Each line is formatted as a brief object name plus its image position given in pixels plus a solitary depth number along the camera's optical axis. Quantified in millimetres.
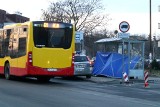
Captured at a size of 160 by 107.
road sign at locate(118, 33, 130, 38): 24098
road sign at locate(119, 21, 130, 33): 24469
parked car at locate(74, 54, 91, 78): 27625
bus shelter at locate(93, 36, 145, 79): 27612
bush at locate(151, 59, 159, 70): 44250
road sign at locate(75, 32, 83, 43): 40556
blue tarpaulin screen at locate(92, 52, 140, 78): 27859
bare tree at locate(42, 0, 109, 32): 67588
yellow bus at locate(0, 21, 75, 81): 22250
